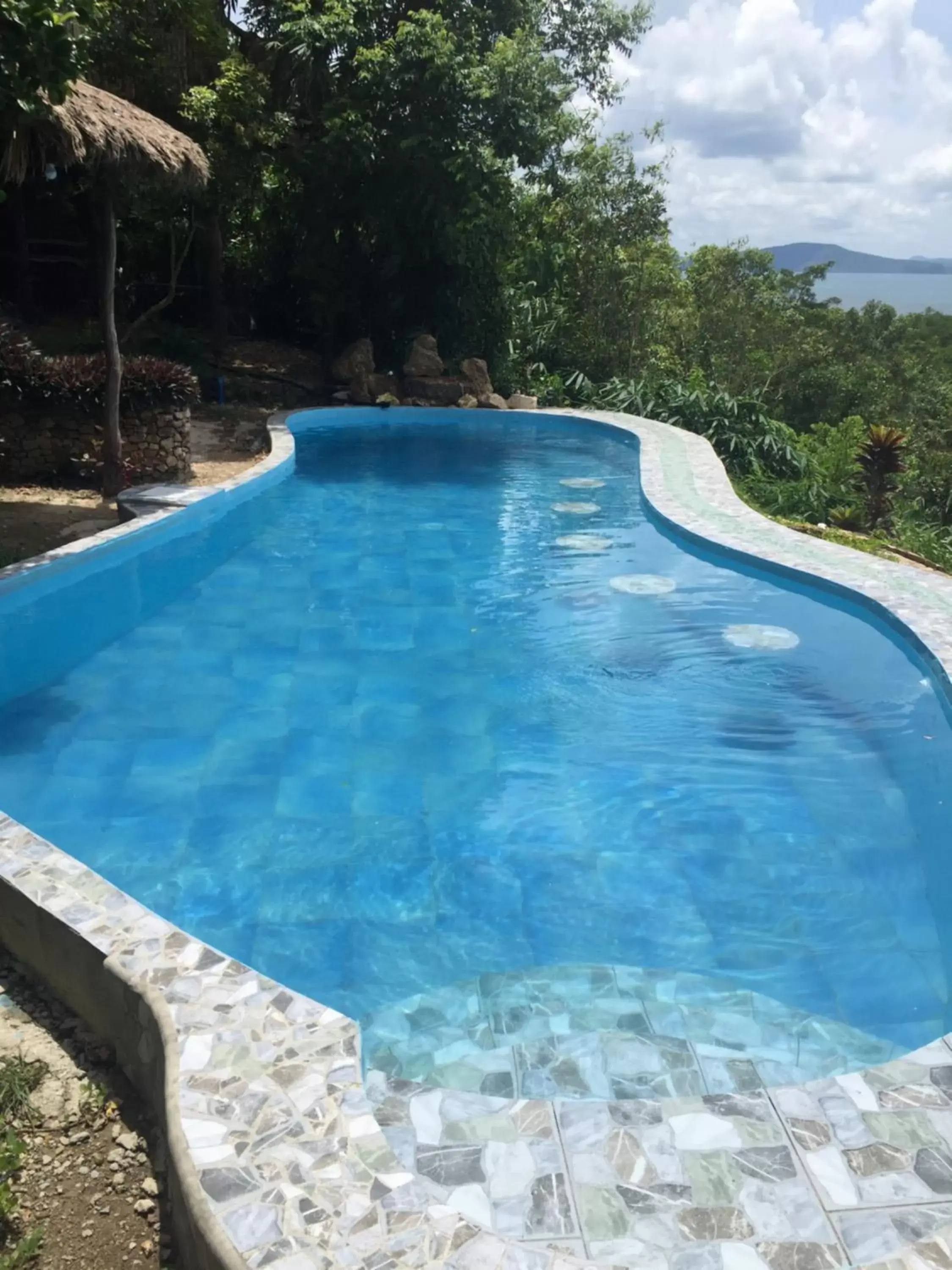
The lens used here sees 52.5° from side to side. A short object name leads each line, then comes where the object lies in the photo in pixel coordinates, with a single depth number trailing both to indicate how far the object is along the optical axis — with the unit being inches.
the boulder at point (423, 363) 648.4
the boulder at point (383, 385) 642.2
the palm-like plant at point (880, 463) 494.9
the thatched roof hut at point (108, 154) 305.0
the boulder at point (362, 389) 634.2
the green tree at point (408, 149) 563.8
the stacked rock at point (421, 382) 641.0
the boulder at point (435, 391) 642.8
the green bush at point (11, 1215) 96.1
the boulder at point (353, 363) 648.4
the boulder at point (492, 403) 644.7
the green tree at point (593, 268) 727.1
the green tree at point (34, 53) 218.8
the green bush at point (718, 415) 559.8
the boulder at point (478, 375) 650.2
